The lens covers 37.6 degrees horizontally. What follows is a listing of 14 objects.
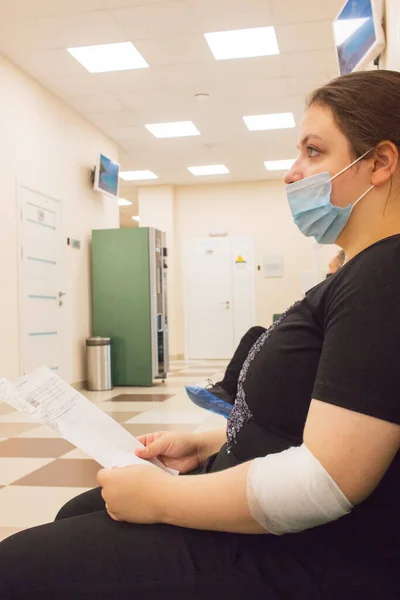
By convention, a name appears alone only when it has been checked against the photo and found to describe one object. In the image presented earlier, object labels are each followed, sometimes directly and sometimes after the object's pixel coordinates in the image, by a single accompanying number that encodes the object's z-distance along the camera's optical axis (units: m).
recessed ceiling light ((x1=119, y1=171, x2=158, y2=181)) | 9.62
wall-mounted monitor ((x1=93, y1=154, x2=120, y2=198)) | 7.07
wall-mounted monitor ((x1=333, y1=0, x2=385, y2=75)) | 2.56
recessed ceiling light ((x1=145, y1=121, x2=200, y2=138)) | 7.31
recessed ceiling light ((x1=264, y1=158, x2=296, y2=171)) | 9.23
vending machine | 6.69
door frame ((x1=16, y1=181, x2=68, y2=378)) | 5.37
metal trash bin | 6.45
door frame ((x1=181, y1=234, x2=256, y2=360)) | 10.56
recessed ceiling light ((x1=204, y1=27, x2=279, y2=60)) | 5.05
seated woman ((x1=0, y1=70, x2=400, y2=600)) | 0.68
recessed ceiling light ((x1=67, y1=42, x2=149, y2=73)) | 5.22
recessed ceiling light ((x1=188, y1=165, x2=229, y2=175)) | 9.53
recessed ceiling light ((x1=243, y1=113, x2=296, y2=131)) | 7.15
